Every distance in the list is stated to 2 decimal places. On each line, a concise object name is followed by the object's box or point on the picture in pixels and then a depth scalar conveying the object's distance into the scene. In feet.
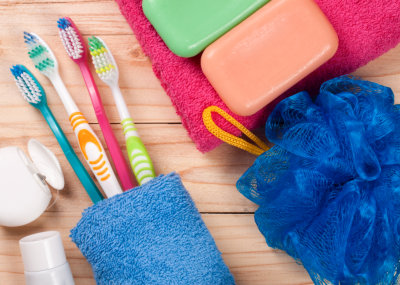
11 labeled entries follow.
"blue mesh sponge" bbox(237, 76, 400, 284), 1.38
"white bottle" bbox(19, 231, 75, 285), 1.47
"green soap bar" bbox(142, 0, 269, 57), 1.46
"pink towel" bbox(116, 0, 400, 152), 1.54
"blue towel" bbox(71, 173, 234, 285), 1.49
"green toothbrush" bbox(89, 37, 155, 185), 1.64
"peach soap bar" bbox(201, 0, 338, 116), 1.44
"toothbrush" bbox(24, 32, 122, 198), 1.64
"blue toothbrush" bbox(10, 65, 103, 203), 1.69
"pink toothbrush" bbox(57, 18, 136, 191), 1.69
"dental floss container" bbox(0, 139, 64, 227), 1.59
